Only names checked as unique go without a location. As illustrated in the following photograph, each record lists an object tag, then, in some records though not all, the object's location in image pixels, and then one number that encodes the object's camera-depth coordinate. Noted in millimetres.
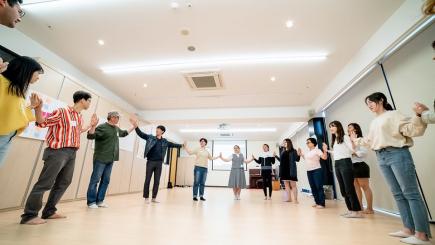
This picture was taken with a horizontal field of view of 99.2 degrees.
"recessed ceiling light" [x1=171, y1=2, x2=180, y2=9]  2473
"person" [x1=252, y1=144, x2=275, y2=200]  4856
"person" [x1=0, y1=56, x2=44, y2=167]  1148
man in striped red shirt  1720
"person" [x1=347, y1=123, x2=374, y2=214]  2910
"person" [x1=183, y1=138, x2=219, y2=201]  4109
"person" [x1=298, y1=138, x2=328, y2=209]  3437
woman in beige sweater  1429
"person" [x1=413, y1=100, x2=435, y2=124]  1351
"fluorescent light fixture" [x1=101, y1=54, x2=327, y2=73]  3529
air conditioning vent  4079
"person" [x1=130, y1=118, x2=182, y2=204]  3455
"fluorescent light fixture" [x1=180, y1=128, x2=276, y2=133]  8594
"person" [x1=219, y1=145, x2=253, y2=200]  4559
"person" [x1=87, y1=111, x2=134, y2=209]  2761
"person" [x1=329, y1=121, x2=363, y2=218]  2521
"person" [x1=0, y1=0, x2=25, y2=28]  1049
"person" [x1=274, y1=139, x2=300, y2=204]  4172
